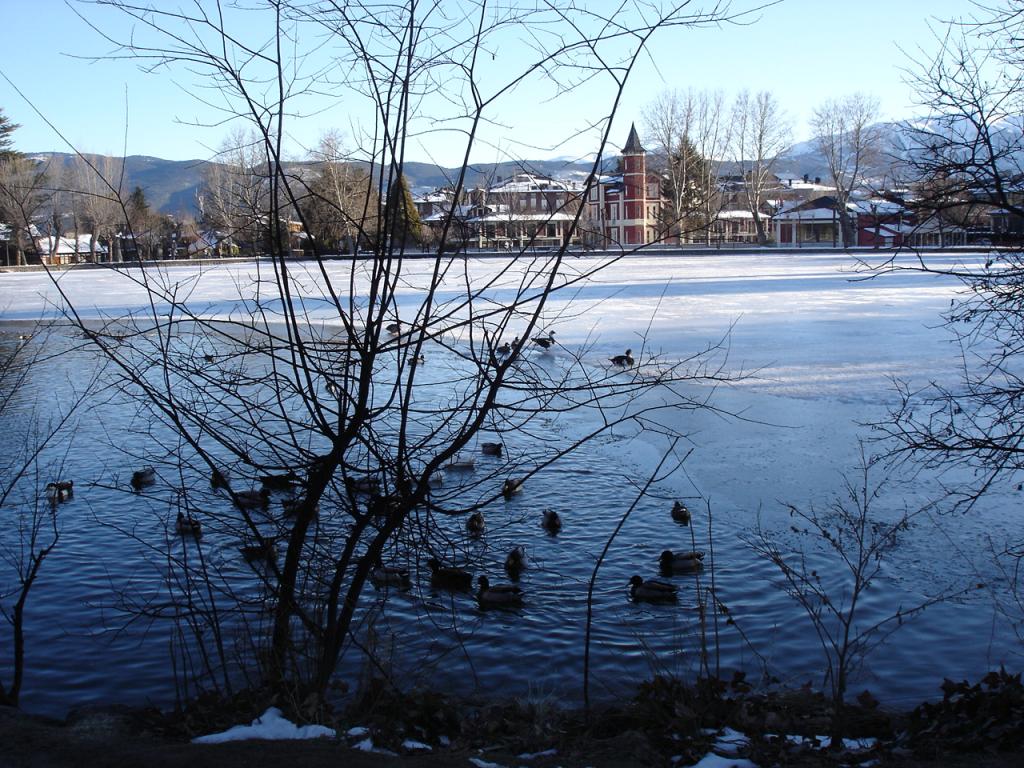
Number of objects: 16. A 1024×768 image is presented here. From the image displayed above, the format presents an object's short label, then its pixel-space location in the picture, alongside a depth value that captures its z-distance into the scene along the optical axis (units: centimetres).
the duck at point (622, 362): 1419
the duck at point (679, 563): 696
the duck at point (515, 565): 707
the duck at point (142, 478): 868
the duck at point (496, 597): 657
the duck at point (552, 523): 797
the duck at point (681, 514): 802
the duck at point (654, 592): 652
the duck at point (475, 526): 739
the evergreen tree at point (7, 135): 5122
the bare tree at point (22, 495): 486
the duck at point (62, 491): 805
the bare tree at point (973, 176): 581
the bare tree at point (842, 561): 594
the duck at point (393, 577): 605
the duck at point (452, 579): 656
